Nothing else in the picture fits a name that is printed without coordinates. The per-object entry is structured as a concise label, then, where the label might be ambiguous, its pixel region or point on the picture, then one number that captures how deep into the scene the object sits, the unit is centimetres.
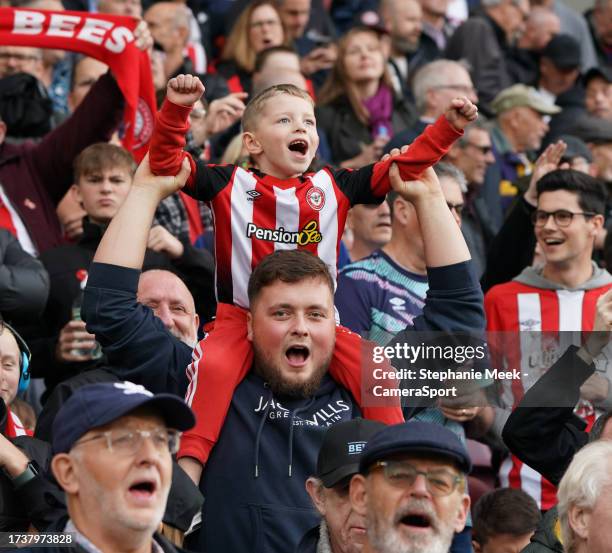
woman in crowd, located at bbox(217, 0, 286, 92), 2311
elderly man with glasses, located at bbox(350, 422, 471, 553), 962
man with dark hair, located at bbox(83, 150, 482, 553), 1141
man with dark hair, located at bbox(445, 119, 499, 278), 2006
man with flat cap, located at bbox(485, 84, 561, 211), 2312
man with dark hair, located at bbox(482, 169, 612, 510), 1611
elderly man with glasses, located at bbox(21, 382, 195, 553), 900
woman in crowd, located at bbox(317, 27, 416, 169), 2216
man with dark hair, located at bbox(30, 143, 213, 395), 1567
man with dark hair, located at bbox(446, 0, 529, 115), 2680
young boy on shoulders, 1176
